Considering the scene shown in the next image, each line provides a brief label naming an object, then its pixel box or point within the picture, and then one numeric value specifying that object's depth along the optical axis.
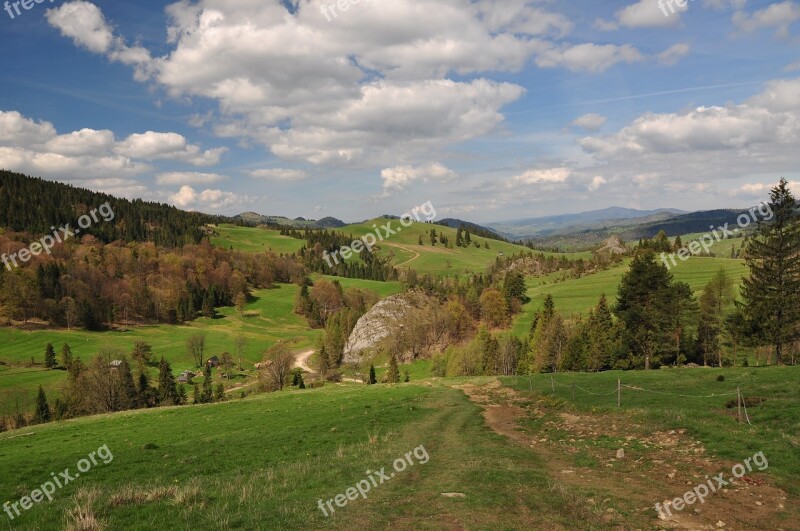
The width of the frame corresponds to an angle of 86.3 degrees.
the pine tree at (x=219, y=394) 85.12
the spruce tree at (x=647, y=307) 63.09
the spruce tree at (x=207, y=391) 89.75
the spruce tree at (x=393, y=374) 98.69
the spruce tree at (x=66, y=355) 109.35
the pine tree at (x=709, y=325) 76.50
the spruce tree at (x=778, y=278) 50.75
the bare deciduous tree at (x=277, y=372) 91.31
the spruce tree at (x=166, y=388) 92.20
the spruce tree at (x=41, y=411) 80.44
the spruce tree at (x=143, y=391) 88.12
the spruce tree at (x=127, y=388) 84.12
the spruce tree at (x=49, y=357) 109.31
